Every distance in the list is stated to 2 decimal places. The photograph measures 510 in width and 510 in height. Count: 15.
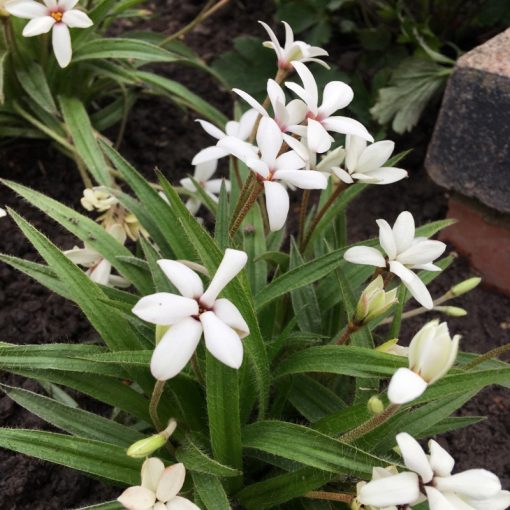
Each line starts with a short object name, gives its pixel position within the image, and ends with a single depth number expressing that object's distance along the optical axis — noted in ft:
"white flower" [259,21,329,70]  1.23
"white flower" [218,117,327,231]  1.00
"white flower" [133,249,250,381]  0.82
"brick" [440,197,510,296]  1.71
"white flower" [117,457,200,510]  0.90
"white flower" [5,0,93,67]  1.28
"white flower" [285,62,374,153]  1.05
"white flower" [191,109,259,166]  1.37
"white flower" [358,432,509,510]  0.81
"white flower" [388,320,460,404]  0.78
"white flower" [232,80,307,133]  1.09
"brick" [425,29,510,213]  1.52
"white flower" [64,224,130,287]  1.28
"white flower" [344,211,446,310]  1.05
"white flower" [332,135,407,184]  1.14
